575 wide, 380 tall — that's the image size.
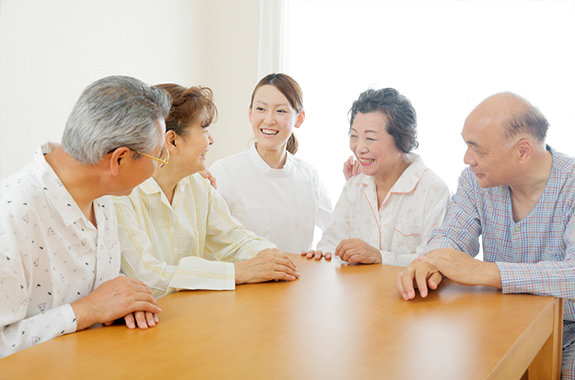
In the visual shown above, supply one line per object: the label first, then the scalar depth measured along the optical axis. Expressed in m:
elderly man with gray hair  1.18
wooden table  1.01
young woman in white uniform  2.75
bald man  1.52
